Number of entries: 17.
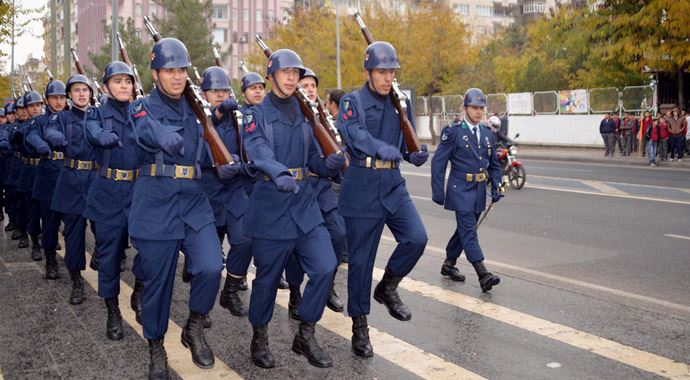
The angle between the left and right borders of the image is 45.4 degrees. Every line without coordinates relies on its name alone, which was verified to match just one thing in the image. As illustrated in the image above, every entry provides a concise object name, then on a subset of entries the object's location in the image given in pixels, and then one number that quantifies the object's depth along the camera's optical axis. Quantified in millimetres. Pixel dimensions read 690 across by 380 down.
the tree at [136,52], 43375
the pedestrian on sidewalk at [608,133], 29516
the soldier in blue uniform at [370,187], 5871
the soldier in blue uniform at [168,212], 5340
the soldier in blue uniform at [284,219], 5488
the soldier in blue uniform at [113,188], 6520
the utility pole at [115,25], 19031
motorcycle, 17641
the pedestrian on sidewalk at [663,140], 25109
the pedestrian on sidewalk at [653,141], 24984
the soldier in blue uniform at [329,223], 7023
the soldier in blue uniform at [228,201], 7211
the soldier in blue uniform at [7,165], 11222
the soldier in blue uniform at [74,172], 7680
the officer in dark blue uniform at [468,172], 7820
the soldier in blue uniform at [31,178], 10102
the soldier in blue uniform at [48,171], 8742
